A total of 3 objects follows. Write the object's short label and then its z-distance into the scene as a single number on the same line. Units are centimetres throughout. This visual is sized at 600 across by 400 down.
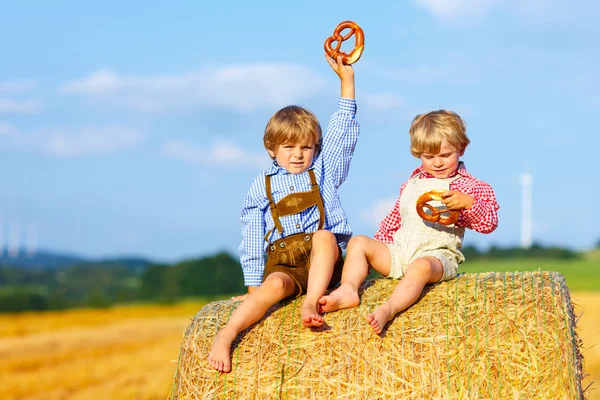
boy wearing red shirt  490
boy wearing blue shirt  477
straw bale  449
